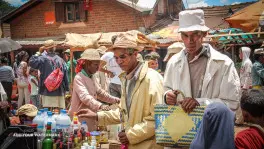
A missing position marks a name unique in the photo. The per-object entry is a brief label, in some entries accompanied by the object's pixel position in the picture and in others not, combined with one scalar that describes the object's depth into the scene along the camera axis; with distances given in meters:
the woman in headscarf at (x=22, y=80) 10.31
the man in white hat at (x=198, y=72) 2.81
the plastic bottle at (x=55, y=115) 4.28
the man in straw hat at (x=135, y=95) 3.09
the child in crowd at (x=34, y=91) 9.66
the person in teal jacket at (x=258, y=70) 8.16
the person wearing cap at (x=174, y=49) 7.31
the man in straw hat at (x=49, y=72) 7.70
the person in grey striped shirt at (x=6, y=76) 9.85
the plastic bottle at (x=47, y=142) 3.76
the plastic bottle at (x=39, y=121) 4.10
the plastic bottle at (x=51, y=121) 4.13
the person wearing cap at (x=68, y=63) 10.98
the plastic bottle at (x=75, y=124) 4.26
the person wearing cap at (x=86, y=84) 4.77
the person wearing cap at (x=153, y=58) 8.62
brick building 18.97
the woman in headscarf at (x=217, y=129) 2.26
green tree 23.55
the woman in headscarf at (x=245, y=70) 9.18
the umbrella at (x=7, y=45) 10.55
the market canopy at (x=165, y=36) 15.91
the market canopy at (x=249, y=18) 8.30
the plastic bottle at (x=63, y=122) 4.20
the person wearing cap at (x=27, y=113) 4.62
